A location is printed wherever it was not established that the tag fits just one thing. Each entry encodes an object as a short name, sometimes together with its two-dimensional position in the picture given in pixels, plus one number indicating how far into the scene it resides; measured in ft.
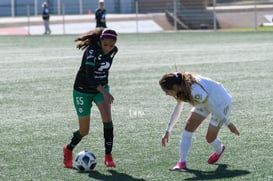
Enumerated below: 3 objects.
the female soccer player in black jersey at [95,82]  57.47
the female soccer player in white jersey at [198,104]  54.60
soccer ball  57.52
